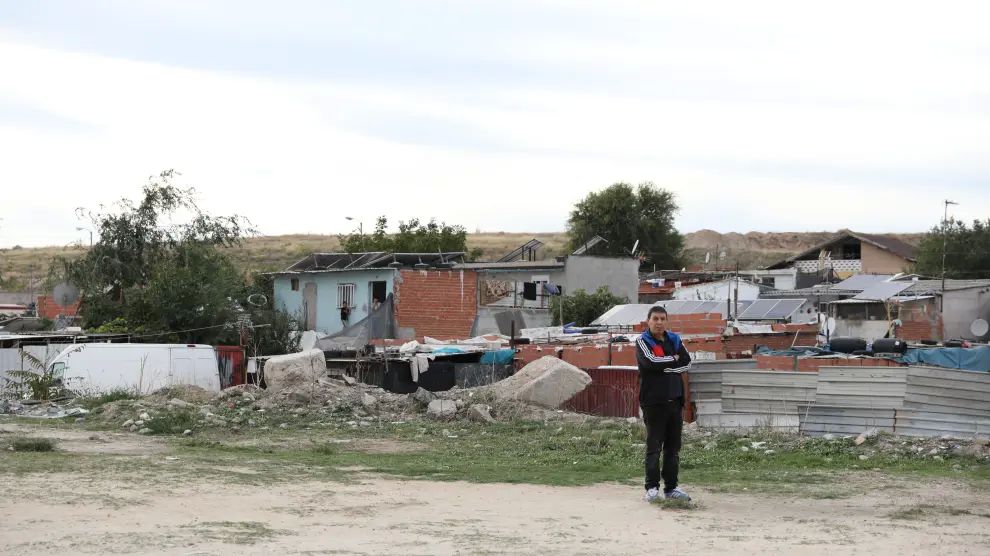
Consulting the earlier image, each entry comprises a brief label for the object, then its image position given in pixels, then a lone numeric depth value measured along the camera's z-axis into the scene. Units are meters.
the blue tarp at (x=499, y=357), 30.22
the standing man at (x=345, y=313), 51.12
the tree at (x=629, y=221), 84.81
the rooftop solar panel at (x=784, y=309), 42.56
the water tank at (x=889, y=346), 30.20
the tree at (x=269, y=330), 41.30
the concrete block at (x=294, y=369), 27.75
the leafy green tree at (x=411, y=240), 69.00
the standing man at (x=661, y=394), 10.98
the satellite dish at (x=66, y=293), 45.03
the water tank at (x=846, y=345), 29.94
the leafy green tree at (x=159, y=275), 38.19
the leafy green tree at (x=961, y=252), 71.12
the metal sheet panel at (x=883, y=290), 48.38
